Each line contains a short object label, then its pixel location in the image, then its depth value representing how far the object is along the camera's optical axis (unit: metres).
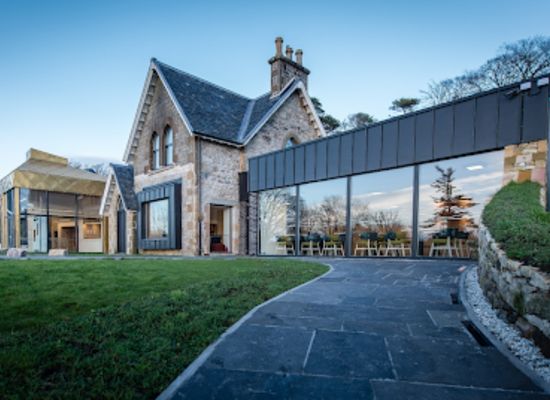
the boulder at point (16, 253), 12.70
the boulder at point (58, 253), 14.03
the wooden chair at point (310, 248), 11.84
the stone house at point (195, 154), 13.91
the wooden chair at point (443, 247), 8.77
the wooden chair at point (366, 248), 10.34
